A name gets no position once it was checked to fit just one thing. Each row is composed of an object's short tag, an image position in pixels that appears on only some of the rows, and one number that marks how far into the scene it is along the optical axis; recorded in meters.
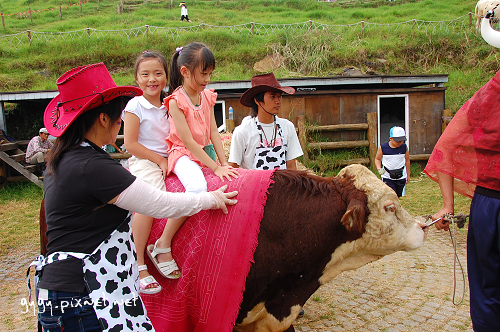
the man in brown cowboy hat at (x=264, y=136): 3.75
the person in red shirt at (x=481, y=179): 2.26
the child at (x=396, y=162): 6.87
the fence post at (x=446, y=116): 11.48
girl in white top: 2.72
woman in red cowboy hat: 1.81
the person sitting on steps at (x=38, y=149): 10.73
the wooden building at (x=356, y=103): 11.44
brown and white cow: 2.44
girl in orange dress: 2.51
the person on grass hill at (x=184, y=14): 28.64
